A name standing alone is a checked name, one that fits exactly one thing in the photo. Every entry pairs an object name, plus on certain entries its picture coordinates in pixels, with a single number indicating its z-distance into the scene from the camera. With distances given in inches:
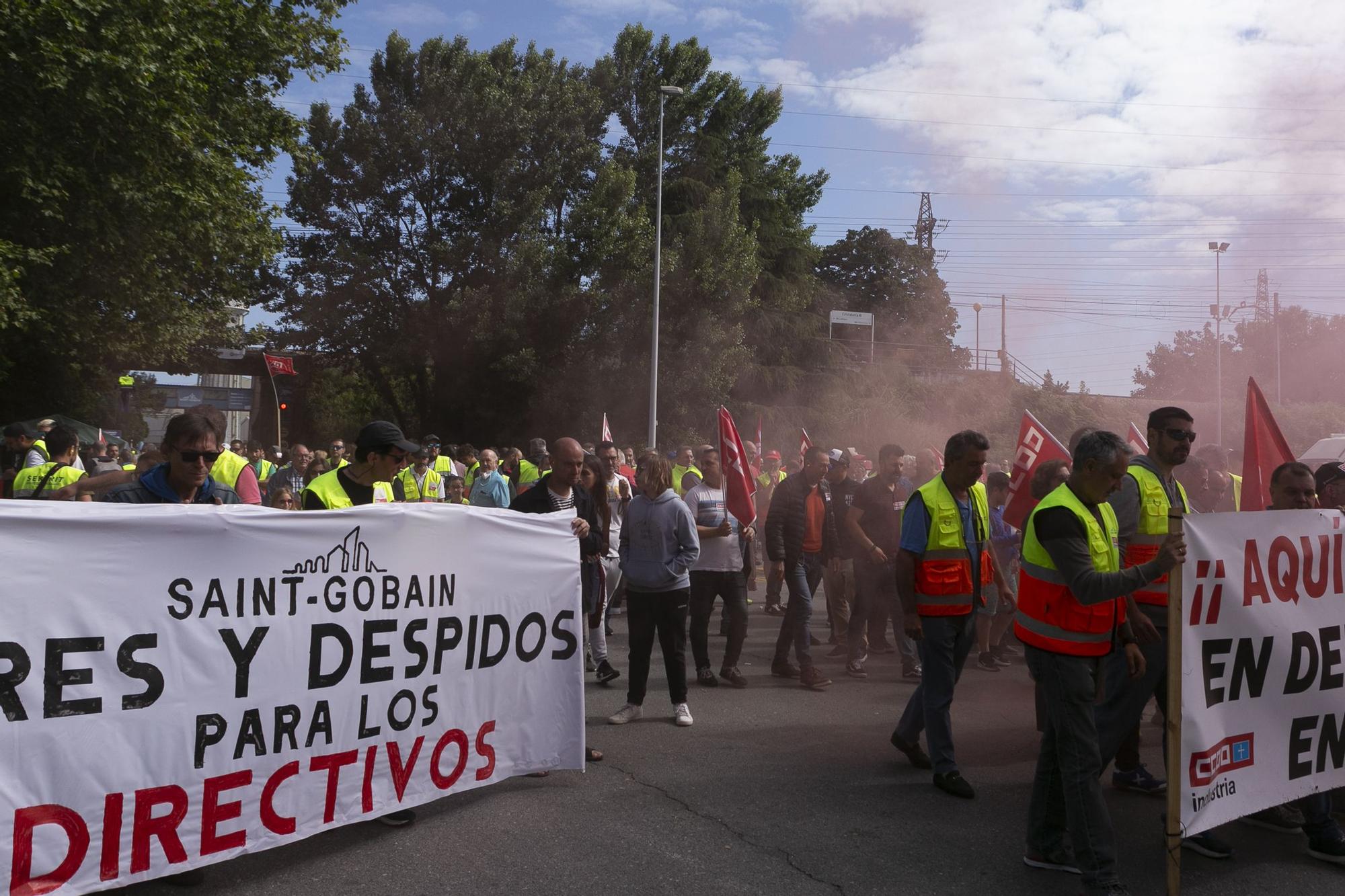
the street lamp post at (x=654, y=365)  1003.9
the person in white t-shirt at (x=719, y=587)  323.3
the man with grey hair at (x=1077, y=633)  154.4
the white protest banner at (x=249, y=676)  135.9
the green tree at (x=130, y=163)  656.4
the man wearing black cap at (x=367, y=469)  201.2
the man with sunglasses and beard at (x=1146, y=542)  187.0
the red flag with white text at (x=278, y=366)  901.8
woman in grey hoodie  266.1
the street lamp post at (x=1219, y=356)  1574.9
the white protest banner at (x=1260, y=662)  161.8
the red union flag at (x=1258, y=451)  268.2
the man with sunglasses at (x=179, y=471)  173.2
